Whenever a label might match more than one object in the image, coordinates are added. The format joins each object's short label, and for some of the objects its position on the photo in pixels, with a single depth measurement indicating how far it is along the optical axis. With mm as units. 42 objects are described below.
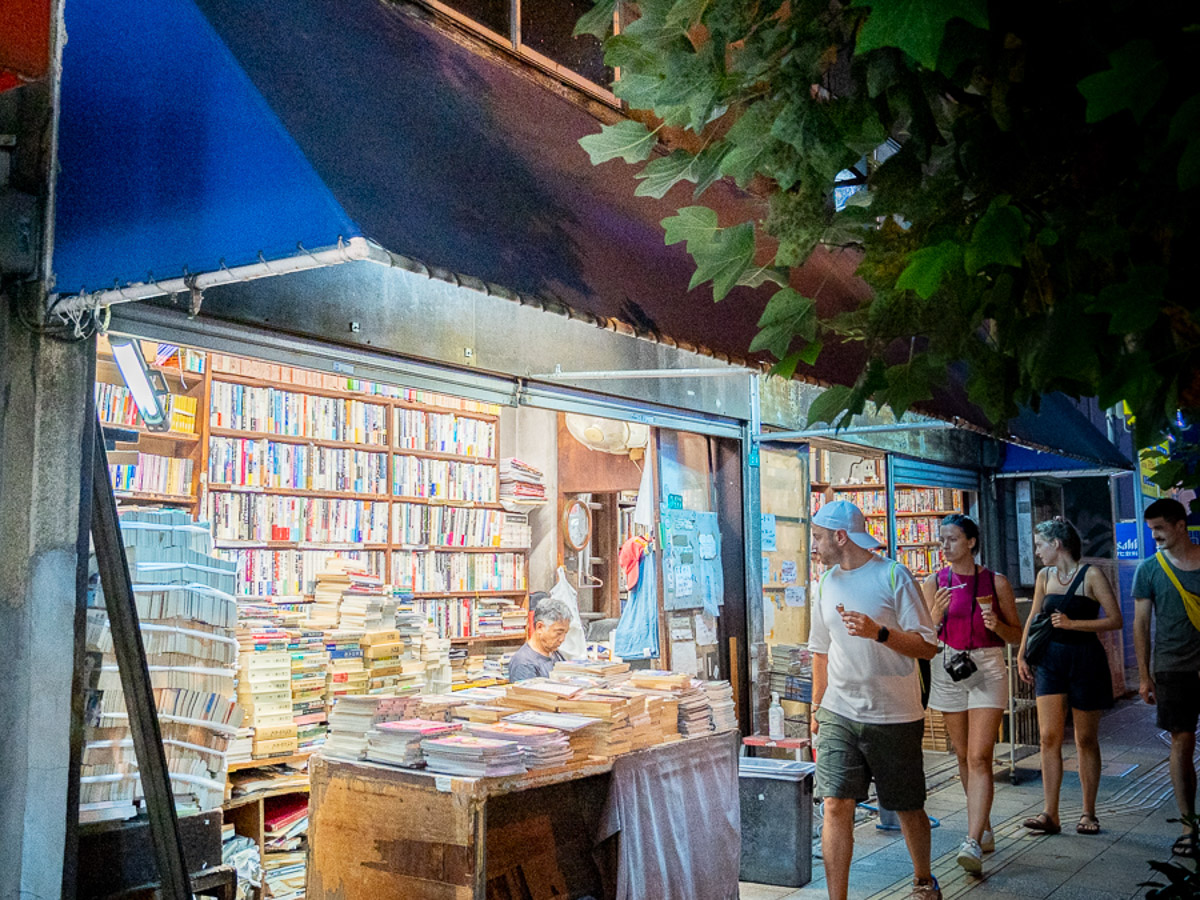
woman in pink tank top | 6305
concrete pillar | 3635
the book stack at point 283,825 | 5941
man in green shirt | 6570
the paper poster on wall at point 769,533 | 8695
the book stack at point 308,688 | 6266
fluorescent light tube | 4746
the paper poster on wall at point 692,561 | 7676
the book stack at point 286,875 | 5891
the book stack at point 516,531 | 10781
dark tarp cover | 3049
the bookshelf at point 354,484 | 8383
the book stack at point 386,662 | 6844
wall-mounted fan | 9508
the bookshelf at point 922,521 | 12492
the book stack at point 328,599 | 6898
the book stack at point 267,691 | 6020
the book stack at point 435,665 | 7262
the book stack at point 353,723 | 4672
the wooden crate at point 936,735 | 10086
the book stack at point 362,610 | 6879
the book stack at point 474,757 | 4305
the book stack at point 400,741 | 4496
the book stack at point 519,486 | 10727
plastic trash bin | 6164
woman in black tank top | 6945
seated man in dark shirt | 6625
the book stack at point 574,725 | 4758
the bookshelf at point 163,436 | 7543
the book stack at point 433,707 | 5000
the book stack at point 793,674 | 8445
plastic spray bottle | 7781
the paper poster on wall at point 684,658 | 7699
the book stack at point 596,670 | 5785
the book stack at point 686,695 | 5516
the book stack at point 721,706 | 5707
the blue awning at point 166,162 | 2992
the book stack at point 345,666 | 6609
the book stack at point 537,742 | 4508
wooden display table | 4246
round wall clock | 11027
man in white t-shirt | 5148
